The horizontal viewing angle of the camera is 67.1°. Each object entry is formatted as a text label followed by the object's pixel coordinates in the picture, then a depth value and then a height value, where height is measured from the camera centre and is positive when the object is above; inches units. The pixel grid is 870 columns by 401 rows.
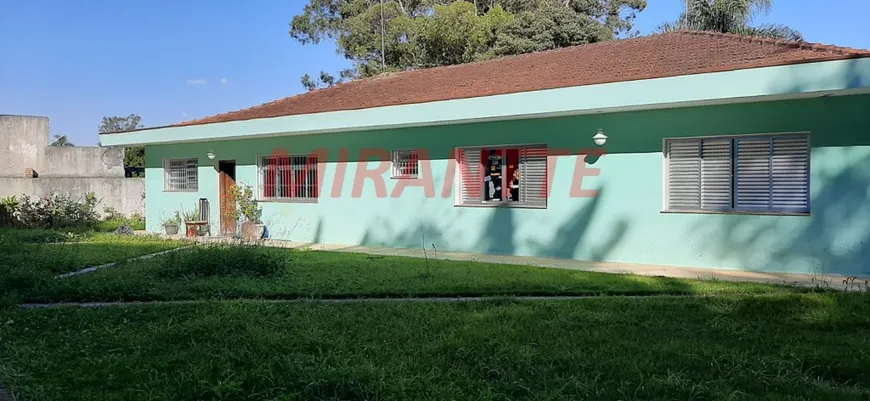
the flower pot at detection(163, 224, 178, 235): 706.2 -47.2
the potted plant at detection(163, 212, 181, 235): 706.2 -43.2
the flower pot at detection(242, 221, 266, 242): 624.1 -44.2
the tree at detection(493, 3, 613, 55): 1044.5 +244.3
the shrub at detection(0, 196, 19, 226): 749.3 -30.0
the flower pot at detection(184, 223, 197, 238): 673.0 -45.2
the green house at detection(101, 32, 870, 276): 378.0 +19.1
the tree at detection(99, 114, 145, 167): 2428.6 +240.5
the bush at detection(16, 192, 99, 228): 735.1 -31.8
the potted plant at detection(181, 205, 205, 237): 673.6 -38.2
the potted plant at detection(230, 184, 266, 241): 626.5 -27.0
